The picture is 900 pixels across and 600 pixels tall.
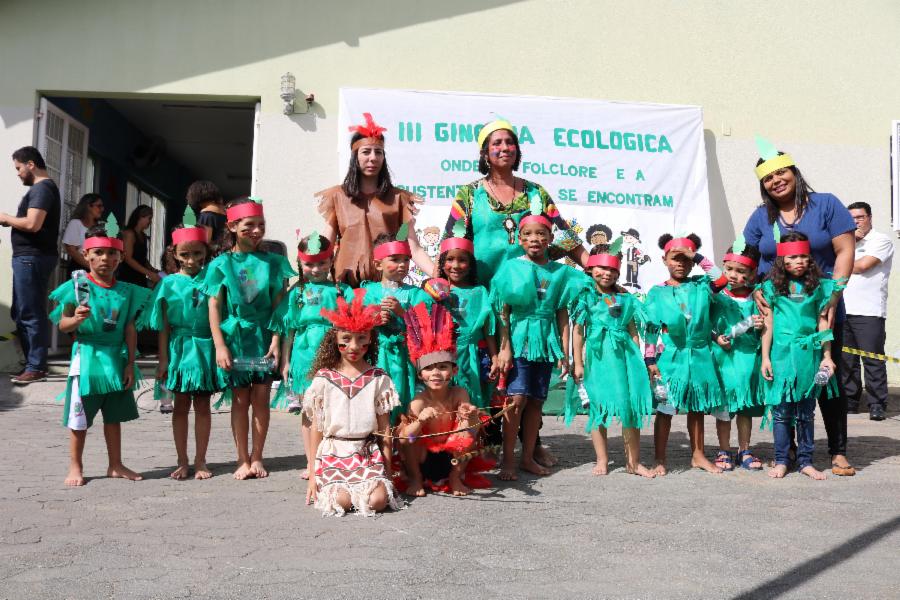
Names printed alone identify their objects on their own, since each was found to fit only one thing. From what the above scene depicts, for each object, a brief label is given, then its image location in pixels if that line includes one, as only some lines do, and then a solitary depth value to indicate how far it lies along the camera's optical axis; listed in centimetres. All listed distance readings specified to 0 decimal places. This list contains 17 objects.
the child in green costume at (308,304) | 472
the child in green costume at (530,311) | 490
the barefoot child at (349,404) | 423
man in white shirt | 767
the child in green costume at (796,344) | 513
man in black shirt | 748
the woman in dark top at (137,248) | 948
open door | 885
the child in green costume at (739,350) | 531
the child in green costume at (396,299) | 464
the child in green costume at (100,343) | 469
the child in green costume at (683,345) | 525
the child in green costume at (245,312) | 483
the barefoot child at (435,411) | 447
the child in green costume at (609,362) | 504
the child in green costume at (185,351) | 487
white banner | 847
